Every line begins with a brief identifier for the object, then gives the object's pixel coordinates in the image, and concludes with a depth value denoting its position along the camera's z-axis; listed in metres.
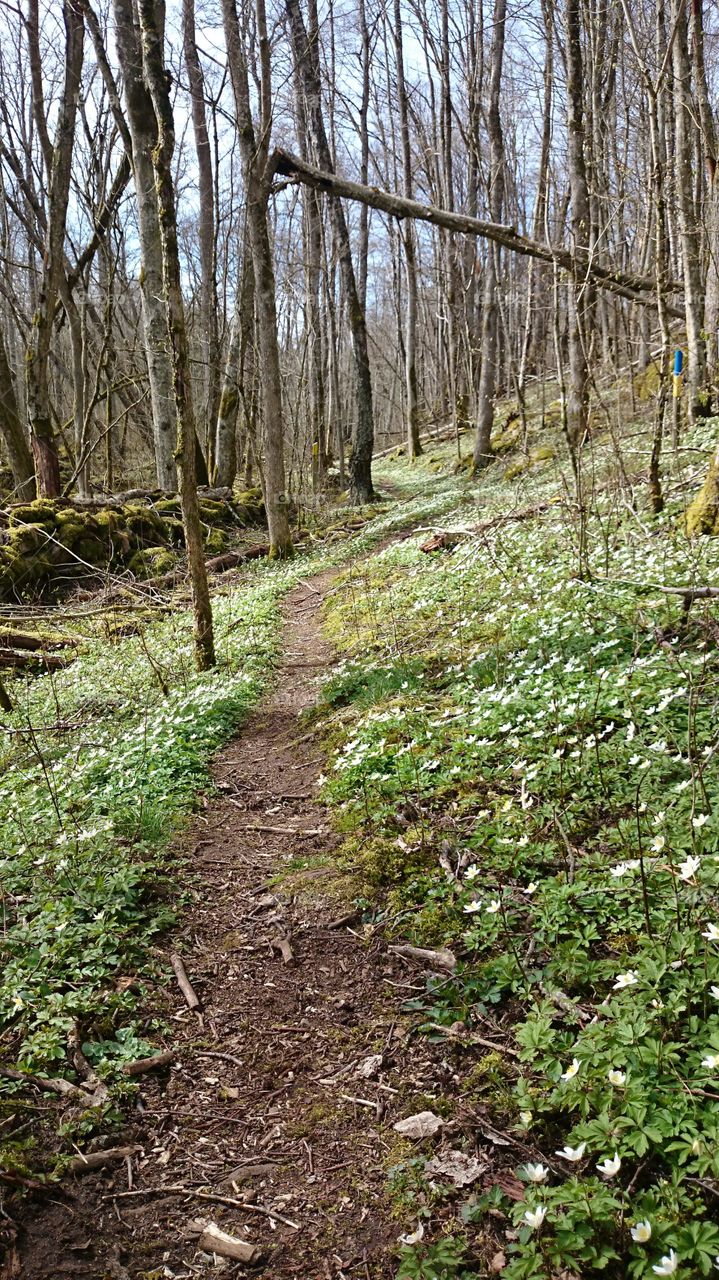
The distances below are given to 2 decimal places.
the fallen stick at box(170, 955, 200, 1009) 3.23
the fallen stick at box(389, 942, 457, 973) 3.07
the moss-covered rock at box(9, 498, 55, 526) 11.80
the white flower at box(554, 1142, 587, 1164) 1.85
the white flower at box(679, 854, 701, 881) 2.34
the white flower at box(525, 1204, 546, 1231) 1.80
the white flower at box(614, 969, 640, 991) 2.30
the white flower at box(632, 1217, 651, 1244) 1.71
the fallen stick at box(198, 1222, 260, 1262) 2.15
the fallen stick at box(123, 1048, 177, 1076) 2.84
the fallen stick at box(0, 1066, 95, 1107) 2.65
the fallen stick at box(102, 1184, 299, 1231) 2.29
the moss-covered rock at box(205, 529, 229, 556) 14.61
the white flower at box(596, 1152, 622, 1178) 1.81
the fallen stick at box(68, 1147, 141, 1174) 2.43
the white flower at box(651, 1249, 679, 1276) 1.61
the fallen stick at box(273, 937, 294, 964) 3.47
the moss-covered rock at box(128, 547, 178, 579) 12.49
